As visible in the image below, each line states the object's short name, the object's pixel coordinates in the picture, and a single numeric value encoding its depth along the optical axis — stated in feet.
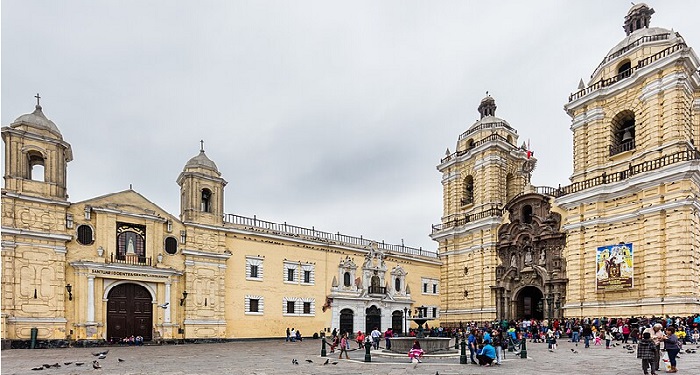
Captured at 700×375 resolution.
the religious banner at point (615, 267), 95.25
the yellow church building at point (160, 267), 85.87
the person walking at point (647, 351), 42.24
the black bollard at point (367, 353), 58.08
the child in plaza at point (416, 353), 54.39
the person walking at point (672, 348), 43.99
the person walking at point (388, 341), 71.87
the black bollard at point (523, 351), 60.95
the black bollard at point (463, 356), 55.72
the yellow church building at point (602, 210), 90.63
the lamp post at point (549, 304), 114.11
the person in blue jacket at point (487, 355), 52.55
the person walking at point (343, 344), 63.32
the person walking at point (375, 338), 79.13
